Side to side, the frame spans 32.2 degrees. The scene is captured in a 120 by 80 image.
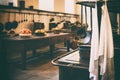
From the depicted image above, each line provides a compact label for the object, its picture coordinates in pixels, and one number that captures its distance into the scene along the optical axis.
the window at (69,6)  11.09
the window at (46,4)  10.46
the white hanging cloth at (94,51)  1.78
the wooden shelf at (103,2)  1.78
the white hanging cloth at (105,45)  1.76
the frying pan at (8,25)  5.48
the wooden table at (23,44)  4.50
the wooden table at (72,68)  2.25
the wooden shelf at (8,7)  5.39
